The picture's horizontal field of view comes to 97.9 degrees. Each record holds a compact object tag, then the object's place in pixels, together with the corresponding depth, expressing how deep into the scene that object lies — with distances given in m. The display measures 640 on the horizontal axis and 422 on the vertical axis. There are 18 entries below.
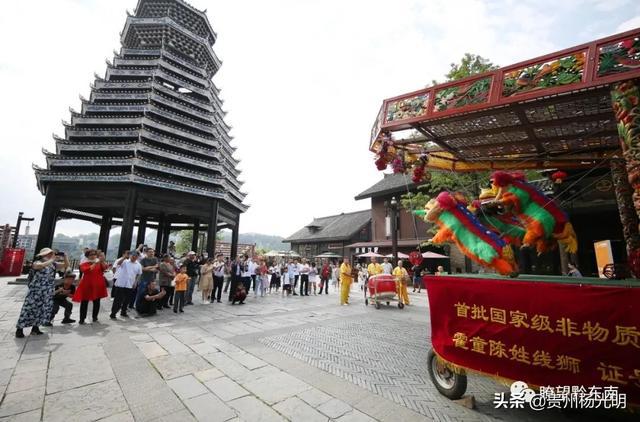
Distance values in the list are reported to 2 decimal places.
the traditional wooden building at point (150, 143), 18.05
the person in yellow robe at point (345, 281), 11.37
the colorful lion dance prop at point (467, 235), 4.10
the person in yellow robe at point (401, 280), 11.03
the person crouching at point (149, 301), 8.05
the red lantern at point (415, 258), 6.21
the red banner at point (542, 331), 2.38
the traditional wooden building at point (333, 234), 30.11
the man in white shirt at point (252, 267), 12.12
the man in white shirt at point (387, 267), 12.34
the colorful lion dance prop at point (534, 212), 4.41
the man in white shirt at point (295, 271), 15.06
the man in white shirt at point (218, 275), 11.20
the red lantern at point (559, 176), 6.19
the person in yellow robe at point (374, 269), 11.87
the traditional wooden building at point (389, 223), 21.41
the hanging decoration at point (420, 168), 6.70
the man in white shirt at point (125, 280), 7.60
